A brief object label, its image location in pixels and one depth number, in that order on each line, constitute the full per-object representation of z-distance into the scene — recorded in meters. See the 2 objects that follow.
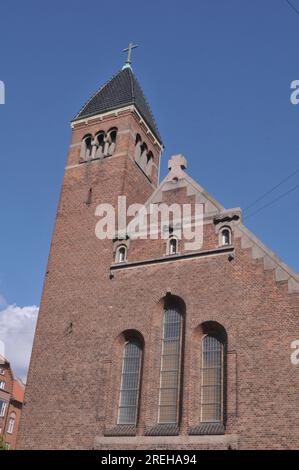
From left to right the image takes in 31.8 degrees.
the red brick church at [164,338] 17.66
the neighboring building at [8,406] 57.41
